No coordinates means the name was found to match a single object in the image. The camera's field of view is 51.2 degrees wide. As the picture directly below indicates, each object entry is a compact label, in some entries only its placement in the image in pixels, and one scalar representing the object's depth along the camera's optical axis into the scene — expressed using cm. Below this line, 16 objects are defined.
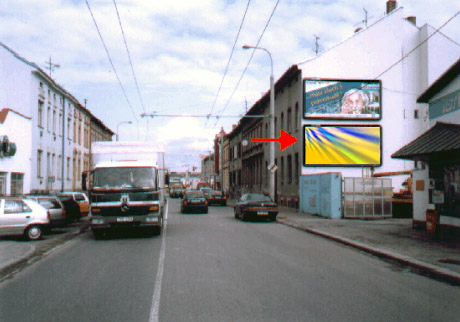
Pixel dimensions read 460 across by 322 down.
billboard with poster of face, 3012
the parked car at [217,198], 4141
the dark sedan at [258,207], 2280
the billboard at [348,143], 2984
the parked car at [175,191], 6657
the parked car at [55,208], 1691
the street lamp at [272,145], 2662
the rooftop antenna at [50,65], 3728
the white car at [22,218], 1447
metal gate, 2341
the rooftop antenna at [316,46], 4058
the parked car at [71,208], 2016
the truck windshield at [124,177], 1504
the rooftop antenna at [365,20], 3320
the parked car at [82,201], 2376
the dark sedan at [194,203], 2945
